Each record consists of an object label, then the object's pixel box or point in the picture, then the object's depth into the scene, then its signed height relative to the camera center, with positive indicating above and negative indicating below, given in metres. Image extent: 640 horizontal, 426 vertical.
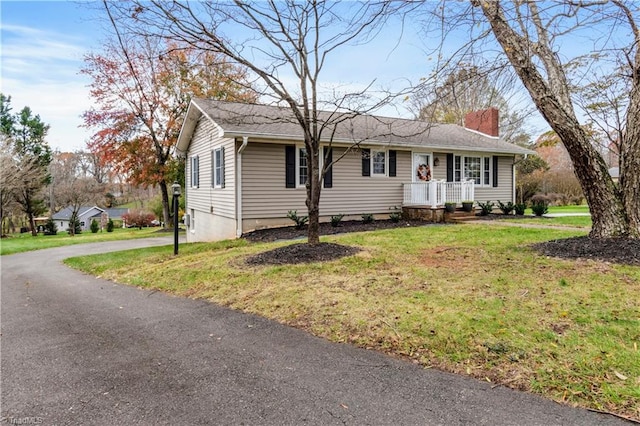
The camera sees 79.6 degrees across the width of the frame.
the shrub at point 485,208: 15.05 -0.37
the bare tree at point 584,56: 6.39 +2.50
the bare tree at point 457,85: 7.25 +2.26
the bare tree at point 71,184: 36.38 +1.92
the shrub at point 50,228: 32.34 -2.10
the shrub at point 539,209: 14.90 -0.43
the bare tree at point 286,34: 6.46 +3.00
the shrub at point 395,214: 13.44 -0.53
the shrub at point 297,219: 11.73 -0.56
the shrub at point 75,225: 29.69 -1.88
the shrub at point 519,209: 15.52 -0.44
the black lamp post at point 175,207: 9.56 -0.14
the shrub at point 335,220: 12.50 -0.65
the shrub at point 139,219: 33.97 -1.48
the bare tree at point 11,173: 24.41 +2.05
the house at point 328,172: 11.81 +1.09
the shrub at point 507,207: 15.53 -0.35
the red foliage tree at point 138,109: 20.66 +5.27
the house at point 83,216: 42.09 -1.42
